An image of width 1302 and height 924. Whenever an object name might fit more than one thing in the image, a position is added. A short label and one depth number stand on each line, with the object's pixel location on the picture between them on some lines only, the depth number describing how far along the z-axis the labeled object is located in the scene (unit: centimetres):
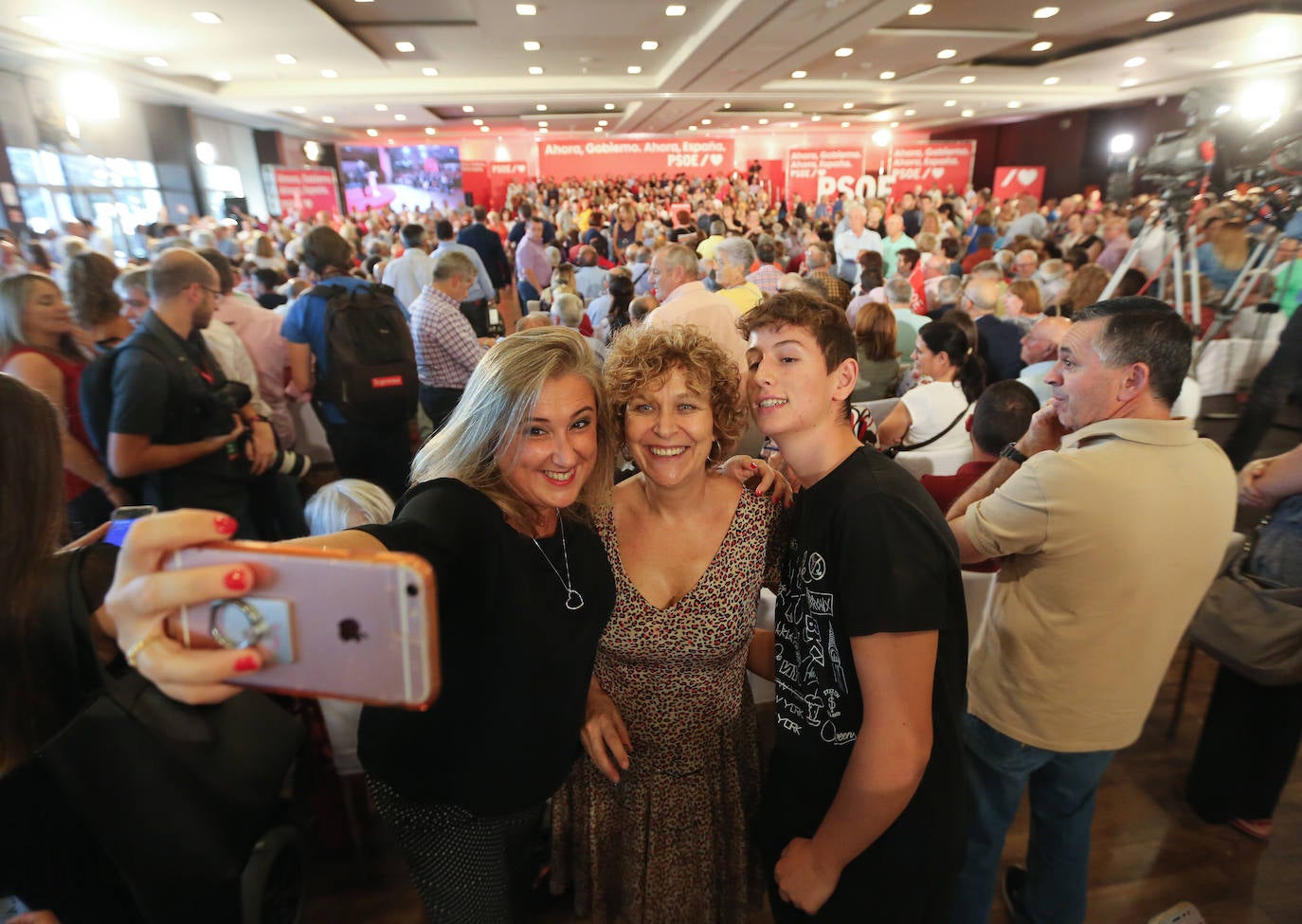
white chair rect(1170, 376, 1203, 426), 274
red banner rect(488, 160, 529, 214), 1352
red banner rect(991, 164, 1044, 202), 1376
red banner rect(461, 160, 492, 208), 1323
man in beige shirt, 129
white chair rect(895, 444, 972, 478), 271
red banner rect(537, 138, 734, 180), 1412
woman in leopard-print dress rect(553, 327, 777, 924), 131
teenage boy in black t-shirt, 99
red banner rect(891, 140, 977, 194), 1134
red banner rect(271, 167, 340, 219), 847
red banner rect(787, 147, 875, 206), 1002
